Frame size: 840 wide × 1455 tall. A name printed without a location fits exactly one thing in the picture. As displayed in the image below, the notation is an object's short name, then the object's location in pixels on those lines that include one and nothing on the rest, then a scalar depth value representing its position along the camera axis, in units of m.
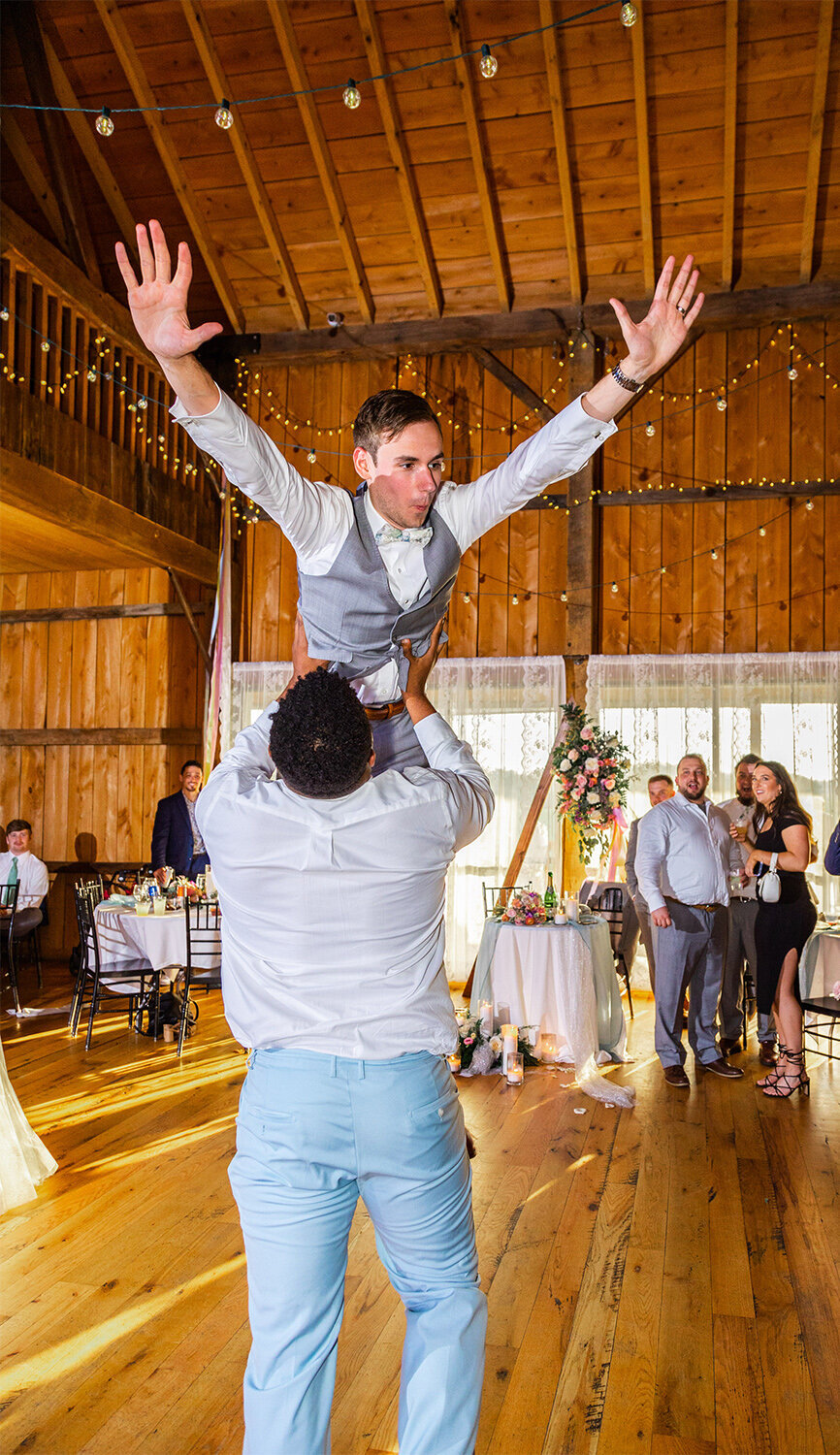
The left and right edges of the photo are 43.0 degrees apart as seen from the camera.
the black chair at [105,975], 6.77
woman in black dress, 5.65
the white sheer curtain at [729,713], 8.52
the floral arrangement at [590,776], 6.82
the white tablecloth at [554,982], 6.05
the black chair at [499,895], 7.26
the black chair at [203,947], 6.62
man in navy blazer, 8.27
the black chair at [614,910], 7.89
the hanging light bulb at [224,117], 5.82
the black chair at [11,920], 7.40
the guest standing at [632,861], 6.97
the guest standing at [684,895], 5.95
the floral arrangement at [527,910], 6.33
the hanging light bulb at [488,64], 5.38
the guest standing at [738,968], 6.68
